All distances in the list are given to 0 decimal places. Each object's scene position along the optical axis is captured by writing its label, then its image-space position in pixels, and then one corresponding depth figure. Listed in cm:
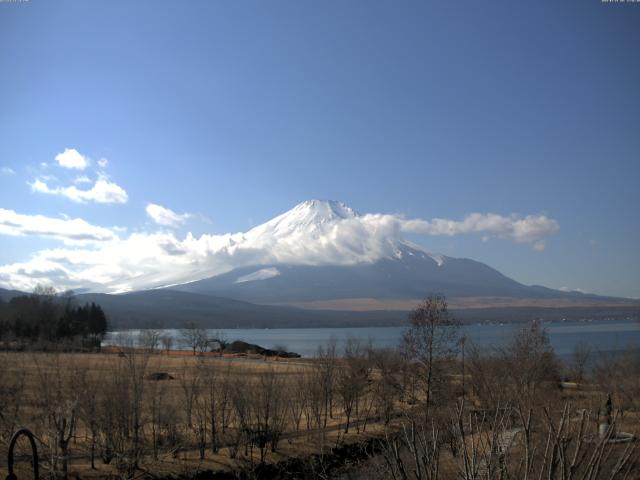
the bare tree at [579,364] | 3825
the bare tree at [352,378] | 3175
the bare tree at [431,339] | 3409
